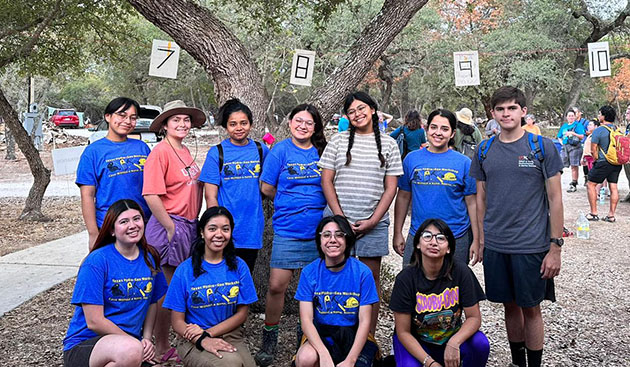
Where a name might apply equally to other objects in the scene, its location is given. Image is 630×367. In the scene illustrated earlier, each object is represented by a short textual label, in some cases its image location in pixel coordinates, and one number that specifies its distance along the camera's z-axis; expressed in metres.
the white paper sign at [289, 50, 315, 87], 9.35
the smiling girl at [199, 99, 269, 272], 3.81
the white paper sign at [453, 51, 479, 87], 11.81
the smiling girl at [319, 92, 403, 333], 3.76
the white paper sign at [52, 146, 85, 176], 9.39
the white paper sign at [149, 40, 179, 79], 6.46
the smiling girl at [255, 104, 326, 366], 3.82
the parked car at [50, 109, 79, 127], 41.99
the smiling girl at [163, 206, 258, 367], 3.29
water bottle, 8.45
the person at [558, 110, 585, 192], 12.93
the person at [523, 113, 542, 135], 10.81
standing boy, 3.41
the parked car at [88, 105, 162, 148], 16.37
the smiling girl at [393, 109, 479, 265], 3.73
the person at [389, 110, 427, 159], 8.19
